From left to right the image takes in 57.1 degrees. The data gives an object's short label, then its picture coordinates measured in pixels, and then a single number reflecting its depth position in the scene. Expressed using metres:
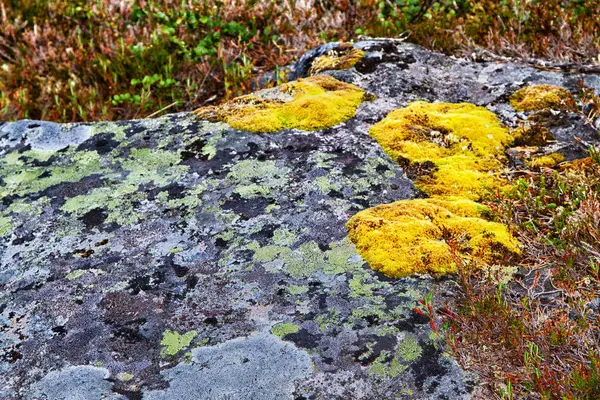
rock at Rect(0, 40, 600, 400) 2.17
